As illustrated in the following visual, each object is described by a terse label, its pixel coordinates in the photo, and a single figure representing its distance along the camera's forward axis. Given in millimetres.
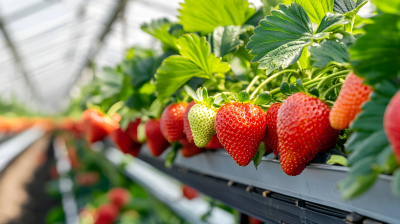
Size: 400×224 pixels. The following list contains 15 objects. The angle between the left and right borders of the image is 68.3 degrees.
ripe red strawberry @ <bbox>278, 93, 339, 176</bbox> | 352
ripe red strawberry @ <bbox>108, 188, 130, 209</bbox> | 2570
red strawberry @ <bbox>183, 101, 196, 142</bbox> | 550
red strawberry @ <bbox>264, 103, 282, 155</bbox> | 424
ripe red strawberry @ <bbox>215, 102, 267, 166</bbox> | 419
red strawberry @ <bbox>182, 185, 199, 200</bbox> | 1771
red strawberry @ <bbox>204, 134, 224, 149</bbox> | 610
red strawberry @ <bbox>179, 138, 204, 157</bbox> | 761
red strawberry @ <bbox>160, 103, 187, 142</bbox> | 654
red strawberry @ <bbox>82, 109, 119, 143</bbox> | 1281
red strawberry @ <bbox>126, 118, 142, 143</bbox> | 1000
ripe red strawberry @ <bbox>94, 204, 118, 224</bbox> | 2341
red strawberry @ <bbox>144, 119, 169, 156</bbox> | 817
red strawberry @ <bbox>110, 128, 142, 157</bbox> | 1081
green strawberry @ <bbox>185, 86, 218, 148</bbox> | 454
